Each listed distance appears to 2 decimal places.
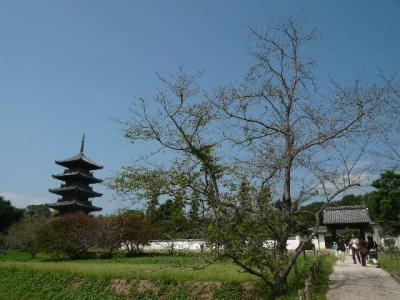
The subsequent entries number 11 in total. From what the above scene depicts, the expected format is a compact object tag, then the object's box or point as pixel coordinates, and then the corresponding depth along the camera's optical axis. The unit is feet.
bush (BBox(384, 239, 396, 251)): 92.84
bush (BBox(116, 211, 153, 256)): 117.29
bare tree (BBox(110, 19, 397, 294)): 39.91
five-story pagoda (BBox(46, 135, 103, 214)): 166.50
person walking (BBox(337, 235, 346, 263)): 77.88
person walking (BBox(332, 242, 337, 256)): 97.76
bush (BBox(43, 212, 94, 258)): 112.88
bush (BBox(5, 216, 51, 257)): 119.24
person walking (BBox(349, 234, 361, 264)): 67.82
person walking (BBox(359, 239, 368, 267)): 62.59
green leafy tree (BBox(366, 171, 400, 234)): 125.49
